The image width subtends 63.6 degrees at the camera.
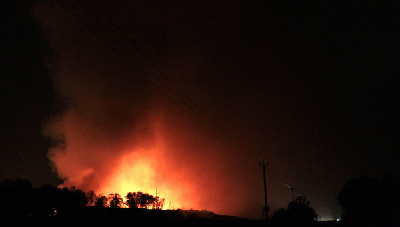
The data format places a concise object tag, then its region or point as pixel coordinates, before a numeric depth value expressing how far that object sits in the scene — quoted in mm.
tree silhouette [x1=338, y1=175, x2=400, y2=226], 63684
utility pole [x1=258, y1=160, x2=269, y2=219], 46594
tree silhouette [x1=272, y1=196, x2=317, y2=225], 42000
